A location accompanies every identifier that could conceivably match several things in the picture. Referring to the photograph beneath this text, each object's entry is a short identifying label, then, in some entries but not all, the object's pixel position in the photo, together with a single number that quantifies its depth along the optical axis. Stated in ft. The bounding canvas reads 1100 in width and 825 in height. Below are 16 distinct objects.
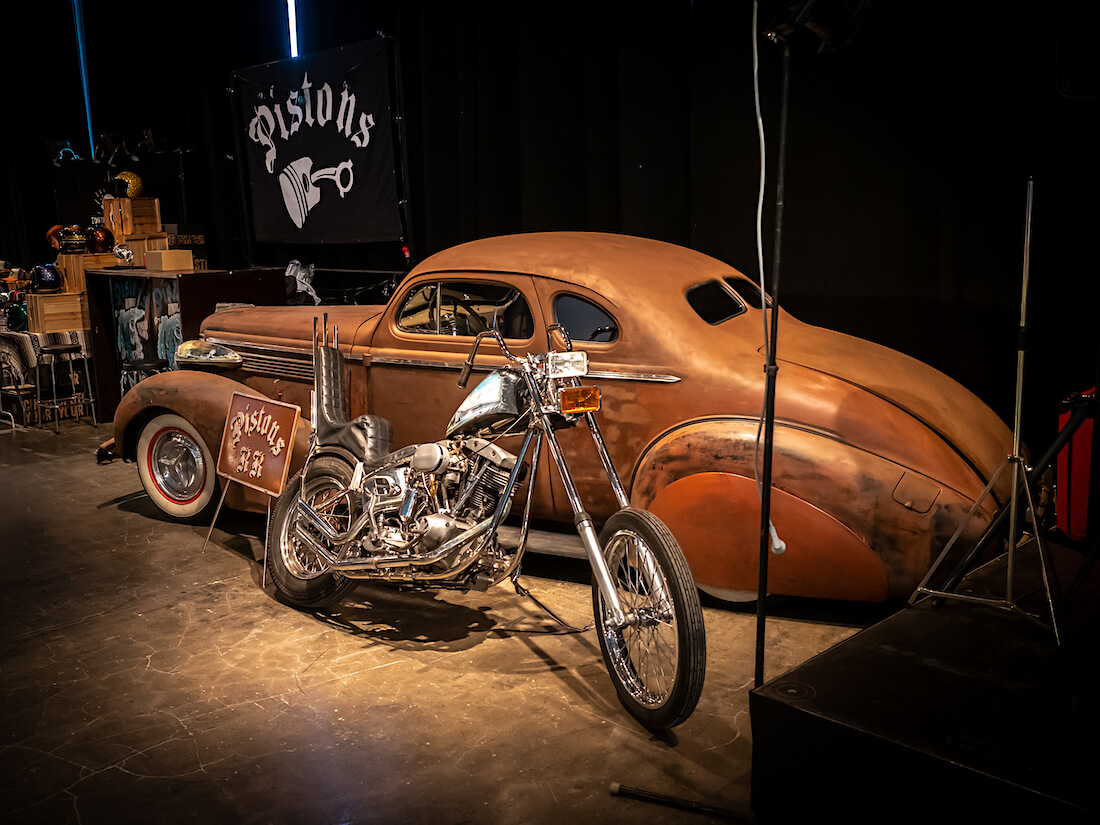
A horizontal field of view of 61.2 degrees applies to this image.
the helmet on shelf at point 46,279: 24.94
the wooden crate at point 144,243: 25.16
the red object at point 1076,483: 12.47
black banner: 24.11
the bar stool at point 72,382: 24.90
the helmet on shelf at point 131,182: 27.12
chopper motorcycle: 9.78
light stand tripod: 9.38
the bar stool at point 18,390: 25.46
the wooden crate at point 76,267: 25.75
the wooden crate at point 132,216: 26.76
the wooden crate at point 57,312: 24.66
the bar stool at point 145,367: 21.48
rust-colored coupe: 11.64
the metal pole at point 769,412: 7.93
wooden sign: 14.75
